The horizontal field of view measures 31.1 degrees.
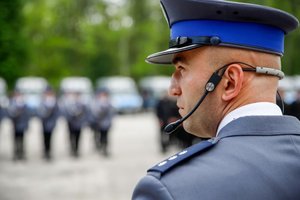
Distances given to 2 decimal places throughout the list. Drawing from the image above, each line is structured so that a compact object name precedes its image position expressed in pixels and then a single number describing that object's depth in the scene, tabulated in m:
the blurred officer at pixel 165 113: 13.89
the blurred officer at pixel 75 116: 14.59
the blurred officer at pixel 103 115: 14.30
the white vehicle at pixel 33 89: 29.80
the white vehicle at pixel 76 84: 30.88
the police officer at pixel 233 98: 1.40
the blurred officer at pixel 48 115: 14.06
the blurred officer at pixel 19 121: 13.63
